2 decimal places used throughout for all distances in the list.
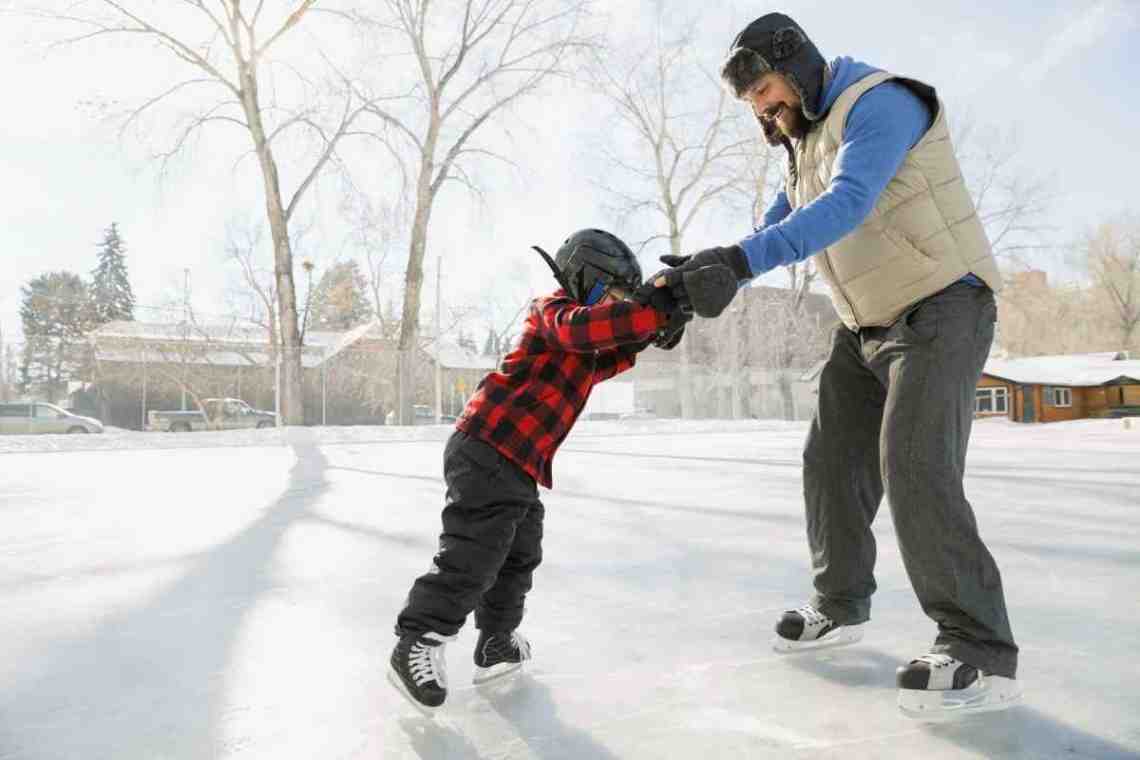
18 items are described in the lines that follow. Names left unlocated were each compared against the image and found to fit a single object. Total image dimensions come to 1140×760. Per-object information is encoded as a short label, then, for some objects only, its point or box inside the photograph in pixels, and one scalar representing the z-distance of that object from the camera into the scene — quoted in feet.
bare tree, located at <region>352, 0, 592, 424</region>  54.44
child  5.17
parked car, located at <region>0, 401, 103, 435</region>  41.45
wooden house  89.15
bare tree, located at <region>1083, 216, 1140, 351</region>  135.64
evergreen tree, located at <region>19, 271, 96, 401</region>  135.03
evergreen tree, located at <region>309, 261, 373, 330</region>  153.99
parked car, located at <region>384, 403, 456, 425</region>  51.85
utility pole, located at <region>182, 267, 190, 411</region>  53.05
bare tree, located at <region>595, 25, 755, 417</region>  71.87
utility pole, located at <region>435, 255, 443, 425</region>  55.62
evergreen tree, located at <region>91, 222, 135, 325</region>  155.53
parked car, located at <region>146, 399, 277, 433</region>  48.26
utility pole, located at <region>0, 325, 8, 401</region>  40.83
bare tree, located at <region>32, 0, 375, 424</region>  47.47
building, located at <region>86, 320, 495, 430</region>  44.96
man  5.05
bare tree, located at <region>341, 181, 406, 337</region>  102.40
